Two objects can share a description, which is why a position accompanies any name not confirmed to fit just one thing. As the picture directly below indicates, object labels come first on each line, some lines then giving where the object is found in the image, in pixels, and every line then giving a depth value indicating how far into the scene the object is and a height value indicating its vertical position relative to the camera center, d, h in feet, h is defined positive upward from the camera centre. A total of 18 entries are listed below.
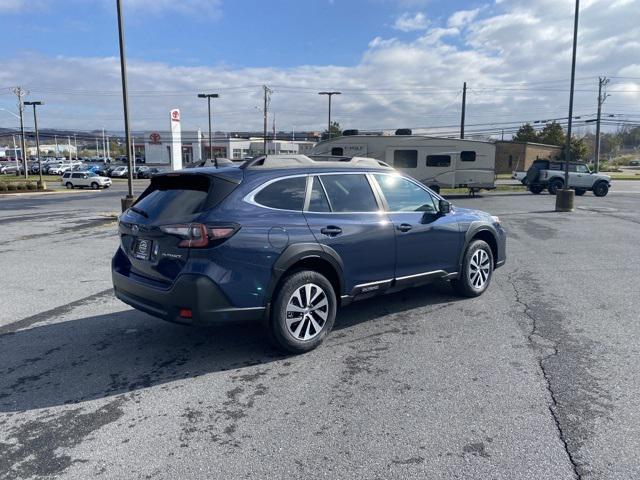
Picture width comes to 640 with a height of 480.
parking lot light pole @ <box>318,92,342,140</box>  177.58 +25.45
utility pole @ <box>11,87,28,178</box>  198.29 +23.97
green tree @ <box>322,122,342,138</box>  277.76 +20.87
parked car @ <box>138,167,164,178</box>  189.37 -2.92
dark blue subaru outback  13.07 -2.21
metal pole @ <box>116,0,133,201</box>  49.98 +7.50
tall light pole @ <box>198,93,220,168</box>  182.91 +25.19
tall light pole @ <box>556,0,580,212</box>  59.46 -3.10
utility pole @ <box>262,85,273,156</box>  213.71 +28.84
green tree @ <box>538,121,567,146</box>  233.35 +15.24
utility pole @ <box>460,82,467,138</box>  150.61 +19.35
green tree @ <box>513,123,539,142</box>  249.14 +16.30
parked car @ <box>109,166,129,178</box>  203.92 -2.87
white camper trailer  87.66 +1.97
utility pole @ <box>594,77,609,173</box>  188.24 +26.22
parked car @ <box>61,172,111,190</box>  139.54 -4.21
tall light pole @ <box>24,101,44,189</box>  185.78 +21.15
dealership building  250.57 +10.34
